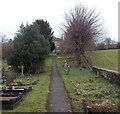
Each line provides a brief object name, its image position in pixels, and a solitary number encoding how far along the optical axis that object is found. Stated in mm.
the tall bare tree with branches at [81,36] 25740
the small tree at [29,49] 18318
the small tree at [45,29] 39920
